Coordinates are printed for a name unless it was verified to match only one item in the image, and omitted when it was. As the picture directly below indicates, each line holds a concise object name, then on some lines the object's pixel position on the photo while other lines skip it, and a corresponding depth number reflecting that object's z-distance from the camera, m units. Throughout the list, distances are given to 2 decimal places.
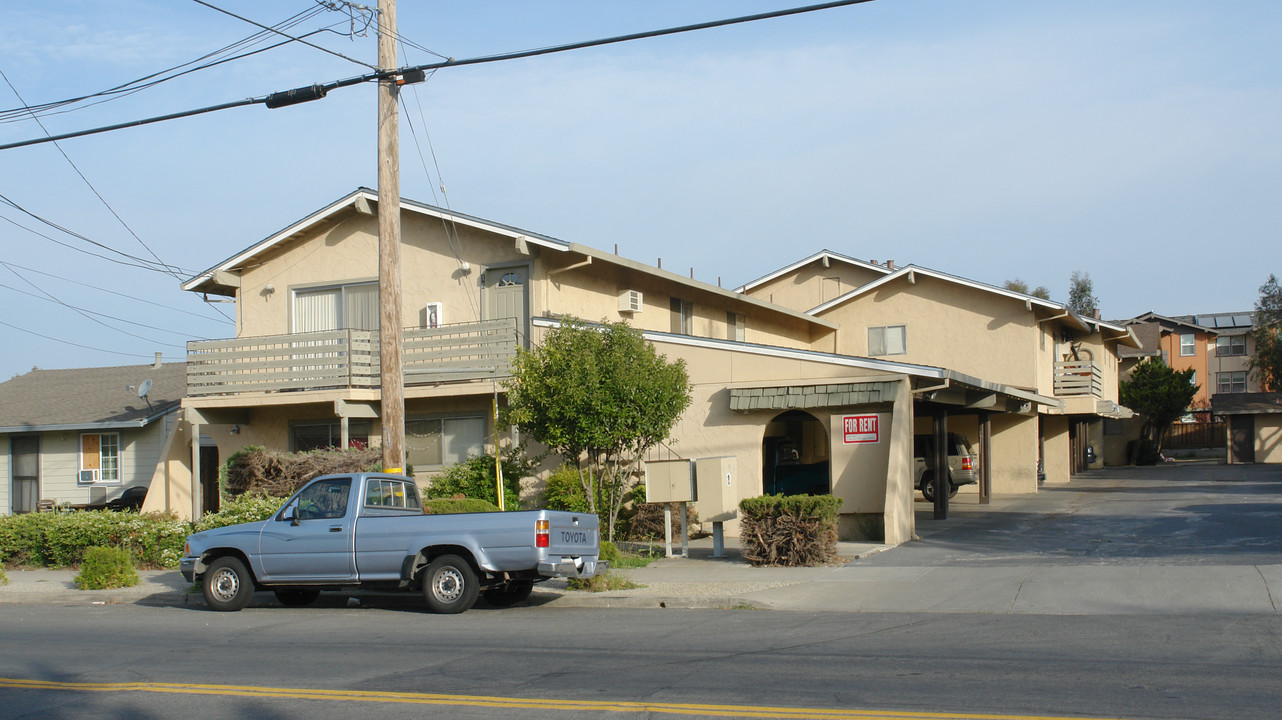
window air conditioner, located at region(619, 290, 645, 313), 23.41
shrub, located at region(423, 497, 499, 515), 18.47
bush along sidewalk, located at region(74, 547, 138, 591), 16.03
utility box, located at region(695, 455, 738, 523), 16.89
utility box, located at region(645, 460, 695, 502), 17.12
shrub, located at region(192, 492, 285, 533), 17.44
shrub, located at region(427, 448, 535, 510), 21.05
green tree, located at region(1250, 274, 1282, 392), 53.25
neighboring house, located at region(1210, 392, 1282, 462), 44.09
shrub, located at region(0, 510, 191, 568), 18.14
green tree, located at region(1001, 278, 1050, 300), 65.19
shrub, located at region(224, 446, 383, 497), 19.61
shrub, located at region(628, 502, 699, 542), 19.67
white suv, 26.80
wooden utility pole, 15.03
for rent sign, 18.78
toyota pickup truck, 12.61
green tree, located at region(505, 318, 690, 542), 17.02
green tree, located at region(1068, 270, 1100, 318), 68.25
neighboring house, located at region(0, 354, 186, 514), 26.59
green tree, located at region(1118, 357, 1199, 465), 48.12
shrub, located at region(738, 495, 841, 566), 15.92
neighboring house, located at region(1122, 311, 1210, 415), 64.56
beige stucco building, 18.98
